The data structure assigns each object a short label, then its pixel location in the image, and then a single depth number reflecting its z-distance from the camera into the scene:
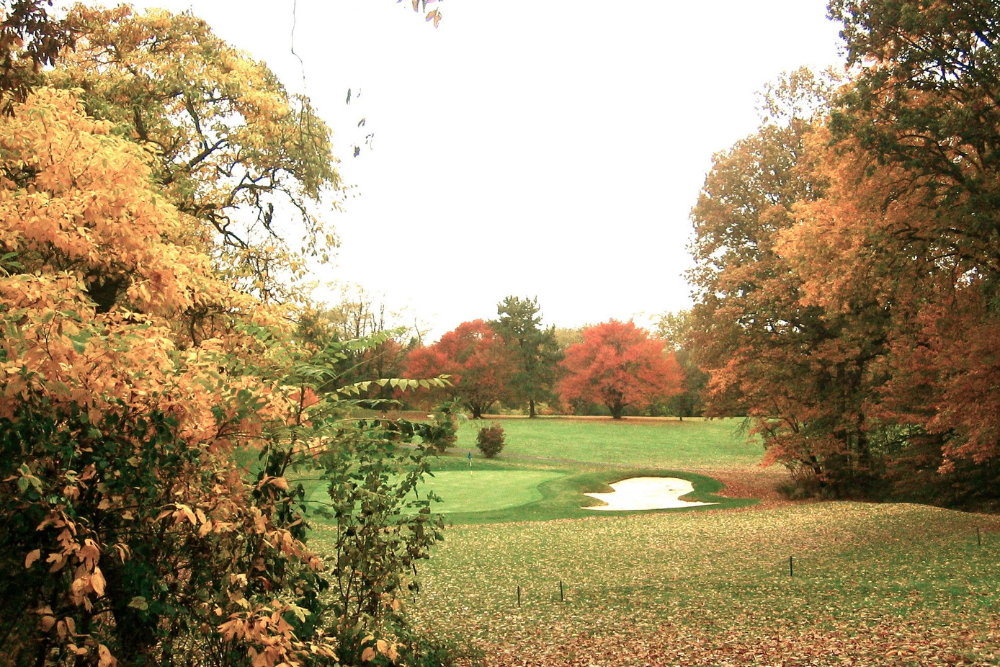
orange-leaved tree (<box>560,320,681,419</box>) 59.78
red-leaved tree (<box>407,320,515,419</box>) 58.53
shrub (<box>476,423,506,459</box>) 39.09
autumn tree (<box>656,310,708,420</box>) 62.47
